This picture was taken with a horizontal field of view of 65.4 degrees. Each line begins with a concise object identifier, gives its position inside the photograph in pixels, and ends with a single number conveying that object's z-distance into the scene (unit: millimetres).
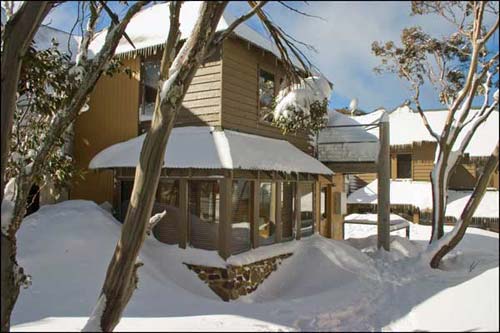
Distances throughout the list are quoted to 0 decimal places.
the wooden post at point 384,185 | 9523
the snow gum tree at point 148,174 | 3504
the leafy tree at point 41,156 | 3443
